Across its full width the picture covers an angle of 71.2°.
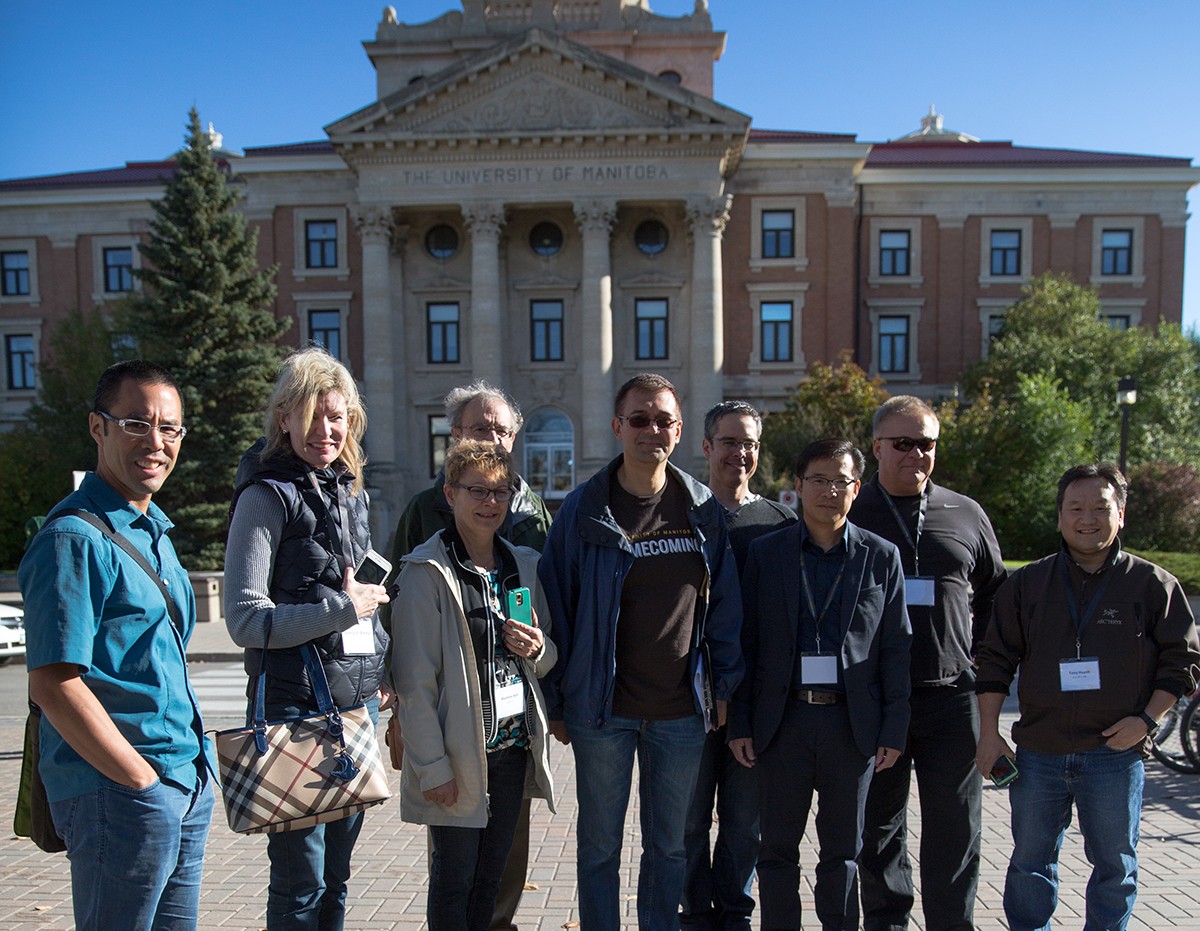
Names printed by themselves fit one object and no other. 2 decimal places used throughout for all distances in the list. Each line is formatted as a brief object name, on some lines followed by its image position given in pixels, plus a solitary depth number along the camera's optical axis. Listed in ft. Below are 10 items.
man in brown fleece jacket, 12.51
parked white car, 45.65
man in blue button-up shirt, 8.49
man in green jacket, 13.91
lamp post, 63.11
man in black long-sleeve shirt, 13.69
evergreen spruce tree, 82.38
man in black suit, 12.85
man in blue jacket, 12.66
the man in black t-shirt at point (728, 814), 14.12
